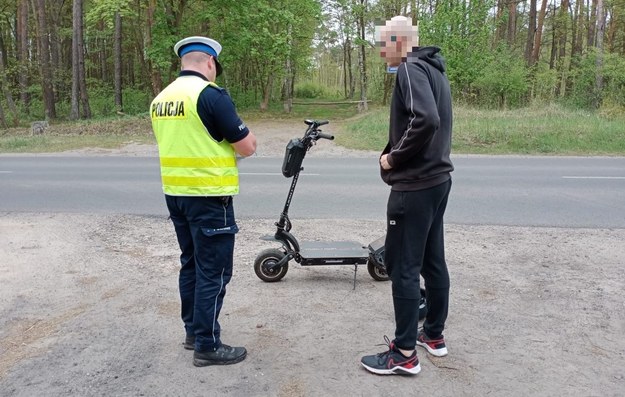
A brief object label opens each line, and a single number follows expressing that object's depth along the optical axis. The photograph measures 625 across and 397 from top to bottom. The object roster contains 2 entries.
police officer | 3.19
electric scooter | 4.91
